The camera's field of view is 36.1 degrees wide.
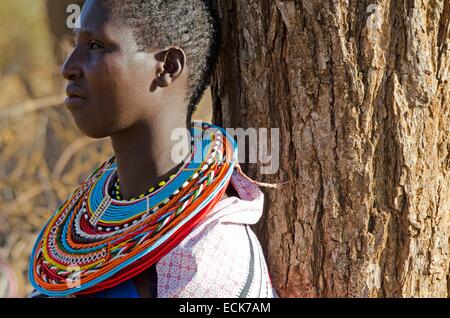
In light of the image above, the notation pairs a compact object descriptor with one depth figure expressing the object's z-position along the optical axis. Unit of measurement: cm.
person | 201
